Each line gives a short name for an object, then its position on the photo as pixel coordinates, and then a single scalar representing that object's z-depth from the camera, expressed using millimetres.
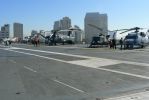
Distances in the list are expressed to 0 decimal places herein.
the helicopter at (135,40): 18753
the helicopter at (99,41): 22724
